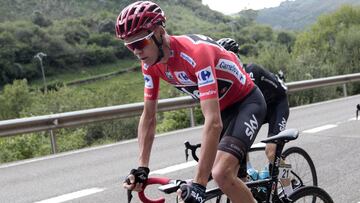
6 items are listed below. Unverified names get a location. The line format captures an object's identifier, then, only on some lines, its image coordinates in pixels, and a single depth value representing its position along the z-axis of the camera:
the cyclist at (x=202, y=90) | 2.89
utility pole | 99.38
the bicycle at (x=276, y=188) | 3.45
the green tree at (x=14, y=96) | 65.88
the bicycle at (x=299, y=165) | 4.59
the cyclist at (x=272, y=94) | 4.73
